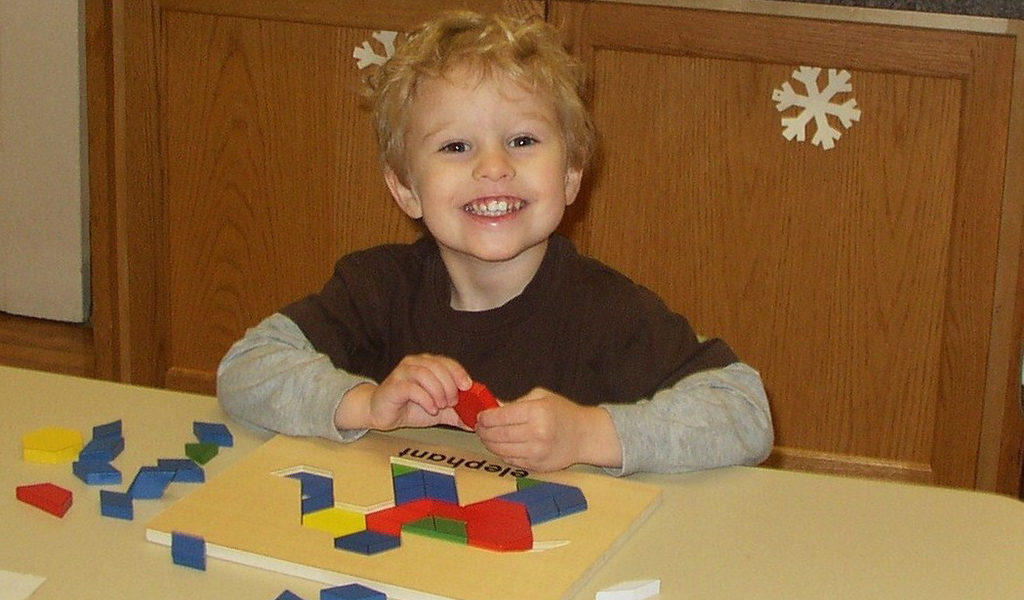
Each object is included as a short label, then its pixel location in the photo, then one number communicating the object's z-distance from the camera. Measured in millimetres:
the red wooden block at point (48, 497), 1800
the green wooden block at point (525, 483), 1841
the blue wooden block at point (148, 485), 1828
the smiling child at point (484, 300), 1978
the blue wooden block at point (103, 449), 1898
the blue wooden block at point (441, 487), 1814
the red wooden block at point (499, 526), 1733
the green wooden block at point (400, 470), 1859
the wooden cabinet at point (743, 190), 2998
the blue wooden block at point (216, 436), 1948
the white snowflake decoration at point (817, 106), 2996
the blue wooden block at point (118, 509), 1791
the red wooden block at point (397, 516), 1756
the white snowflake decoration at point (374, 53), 3150
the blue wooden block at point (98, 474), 1857
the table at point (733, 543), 1699
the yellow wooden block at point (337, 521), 1758
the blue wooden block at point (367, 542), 1722
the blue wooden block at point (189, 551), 1714
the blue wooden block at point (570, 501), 1794
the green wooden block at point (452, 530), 1745
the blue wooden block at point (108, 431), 1944
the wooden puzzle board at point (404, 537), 1687
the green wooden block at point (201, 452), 1906
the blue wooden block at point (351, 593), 1654
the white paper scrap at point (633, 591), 1675
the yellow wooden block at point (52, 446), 1902
